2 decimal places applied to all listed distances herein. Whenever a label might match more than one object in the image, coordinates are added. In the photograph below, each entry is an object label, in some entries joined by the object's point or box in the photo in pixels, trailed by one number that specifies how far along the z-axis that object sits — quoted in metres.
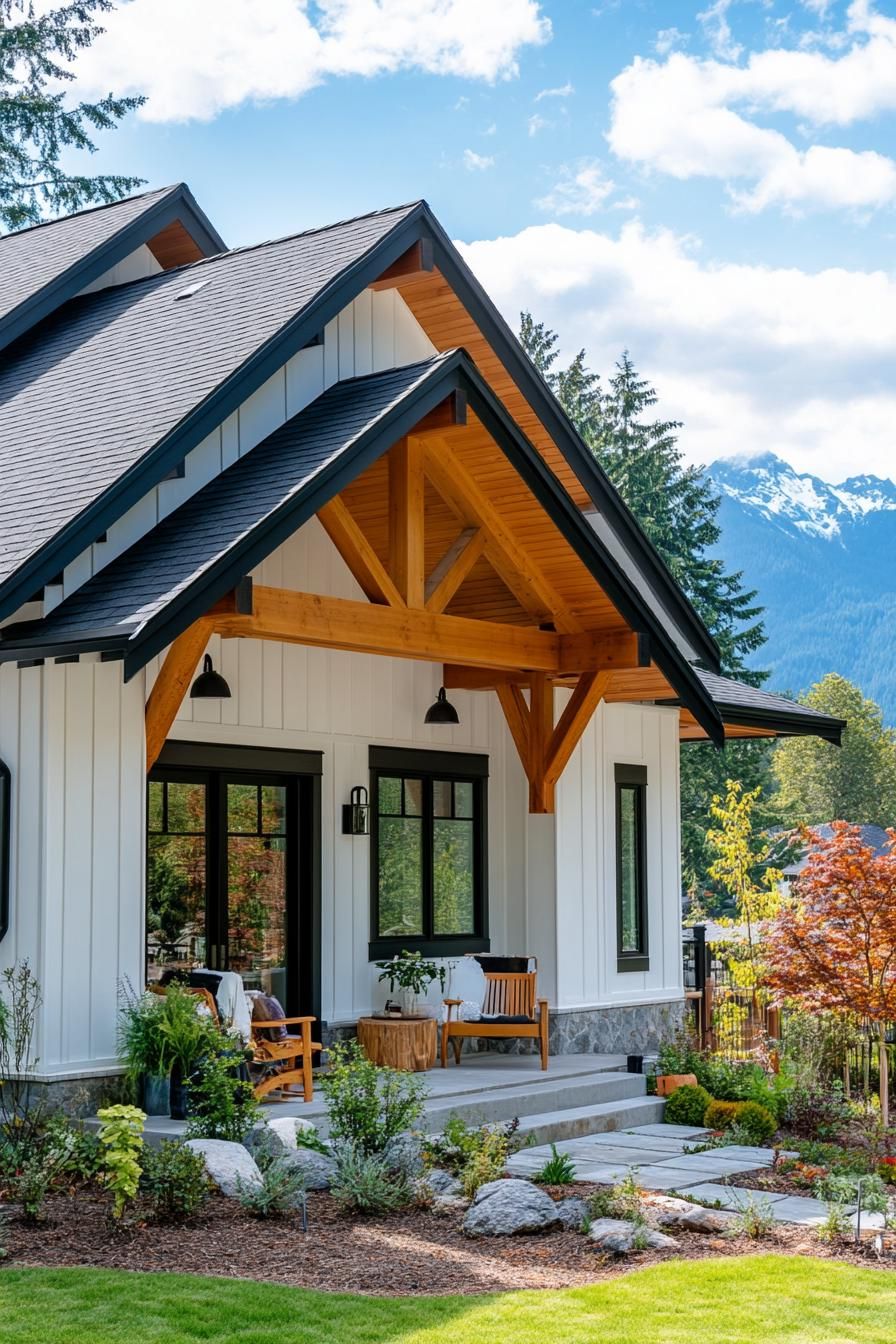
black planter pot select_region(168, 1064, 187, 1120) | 9.38
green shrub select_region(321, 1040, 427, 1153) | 8.80
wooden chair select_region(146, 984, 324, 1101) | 10.23
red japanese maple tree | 10.81
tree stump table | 11.73
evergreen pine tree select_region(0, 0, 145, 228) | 26.05
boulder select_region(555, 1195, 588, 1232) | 8.09
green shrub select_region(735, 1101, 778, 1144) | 11.02
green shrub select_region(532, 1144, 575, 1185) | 9.09
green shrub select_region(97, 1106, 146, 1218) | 7.54
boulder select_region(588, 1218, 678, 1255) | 7.57
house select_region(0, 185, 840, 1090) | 9.48
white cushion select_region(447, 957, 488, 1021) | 12.73
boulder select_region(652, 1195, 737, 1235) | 8.12
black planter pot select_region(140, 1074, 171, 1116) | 9.45
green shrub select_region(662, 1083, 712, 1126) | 11.59
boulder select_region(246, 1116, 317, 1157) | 8.87
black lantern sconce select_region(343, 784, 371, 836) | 12.69
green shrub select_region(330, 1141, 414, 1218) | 8.21
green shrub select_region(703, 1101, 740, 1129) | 11.31
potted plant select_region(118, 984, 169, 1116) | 9.41
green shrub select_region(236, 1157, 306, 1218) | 8.00
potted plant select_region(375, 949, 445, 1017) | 12.48
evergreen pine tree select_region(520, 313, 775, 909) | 34.81
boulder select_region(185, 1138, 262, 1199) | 8.28
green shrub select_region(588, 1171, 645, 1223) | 8.11
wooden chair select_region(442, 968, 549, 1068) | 12.24
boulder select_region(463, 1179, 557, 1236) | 7.93
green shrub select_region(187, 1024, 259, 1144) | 8.92
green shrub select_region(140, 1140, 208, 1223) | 7.73
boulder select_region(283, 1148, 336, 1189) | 8.66
